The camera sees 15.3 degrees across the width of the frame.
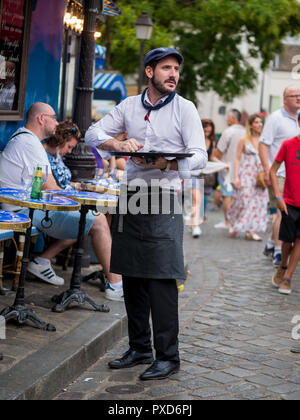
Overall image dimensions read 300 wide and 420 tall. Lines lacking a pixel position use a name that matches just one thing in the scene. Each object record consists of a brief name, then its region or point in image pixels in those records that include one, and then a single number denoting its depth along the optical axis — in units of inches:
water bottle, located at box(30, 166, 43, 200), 325.4
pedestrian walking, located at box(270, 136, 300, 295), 461.9
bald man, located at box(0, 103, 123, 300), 378.7
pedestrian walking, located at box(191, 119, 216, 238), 724.1
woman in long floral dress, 721.0
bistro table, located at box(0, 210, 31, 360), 269.2
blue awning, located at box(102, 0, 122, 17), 568.3
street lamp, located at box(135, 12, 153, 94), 1034.0
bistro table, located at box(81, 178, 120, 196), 389.9
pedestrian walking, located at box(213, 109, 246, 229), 761.5
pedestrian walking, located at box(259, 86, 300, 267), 556.6
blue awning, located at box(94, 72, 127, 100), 905.4
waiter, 279.6
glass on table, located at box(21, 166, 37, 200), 358.0
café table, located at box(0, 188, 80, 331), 314.1
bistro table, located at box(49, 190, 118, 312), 352.3
